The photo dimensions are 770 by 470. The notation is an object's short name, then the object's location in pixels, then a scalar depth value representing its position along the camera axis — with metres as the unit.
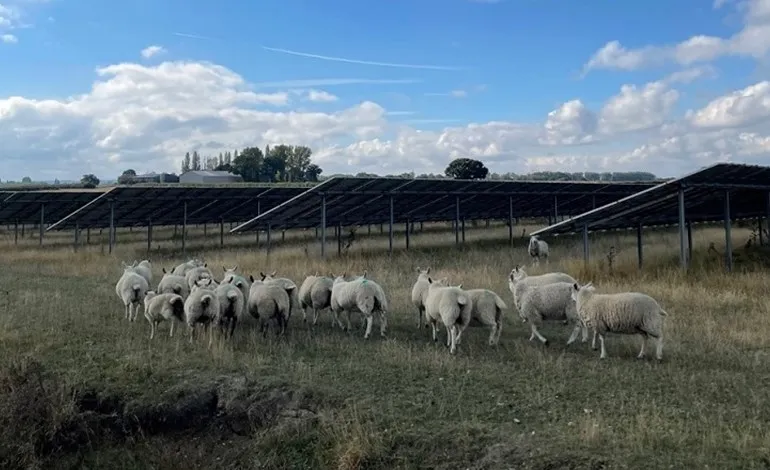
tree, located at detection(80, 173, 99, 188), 111.44
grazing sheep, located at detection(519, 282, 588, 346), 11.09
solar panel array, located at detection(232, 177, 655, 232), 26.45
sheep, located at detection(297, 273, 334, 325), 13.32
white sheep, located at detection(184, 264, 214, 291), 14.17
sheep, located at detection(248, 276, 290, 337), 11.64
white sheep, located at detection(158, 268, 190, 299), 13.50
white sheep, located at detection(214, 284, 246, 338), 11.45
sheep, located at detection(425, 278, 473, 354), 10.29
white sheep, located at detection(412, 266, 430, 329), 12.79
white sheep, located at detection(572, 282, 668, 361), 9.50
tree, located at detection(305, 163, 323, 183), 106.76
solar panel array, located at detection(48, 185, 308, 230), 31.14
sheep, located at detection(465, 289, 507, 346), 10.59
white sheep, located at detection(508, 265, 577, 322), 12.70
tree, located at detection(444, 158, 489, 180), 82.81
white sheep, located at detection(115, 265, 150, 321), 13.31
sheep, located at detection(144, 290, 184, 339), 11.50
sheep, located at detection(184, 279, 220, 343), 10.92
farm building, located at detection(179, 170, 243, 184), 94.00
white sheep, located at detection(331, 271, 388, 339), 11.77
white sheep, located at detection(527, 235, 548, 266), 25.34
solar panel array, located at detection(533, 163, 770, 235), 18.16
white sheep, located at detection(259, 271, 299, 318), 12.80
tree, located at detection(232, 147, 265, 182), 101.00
